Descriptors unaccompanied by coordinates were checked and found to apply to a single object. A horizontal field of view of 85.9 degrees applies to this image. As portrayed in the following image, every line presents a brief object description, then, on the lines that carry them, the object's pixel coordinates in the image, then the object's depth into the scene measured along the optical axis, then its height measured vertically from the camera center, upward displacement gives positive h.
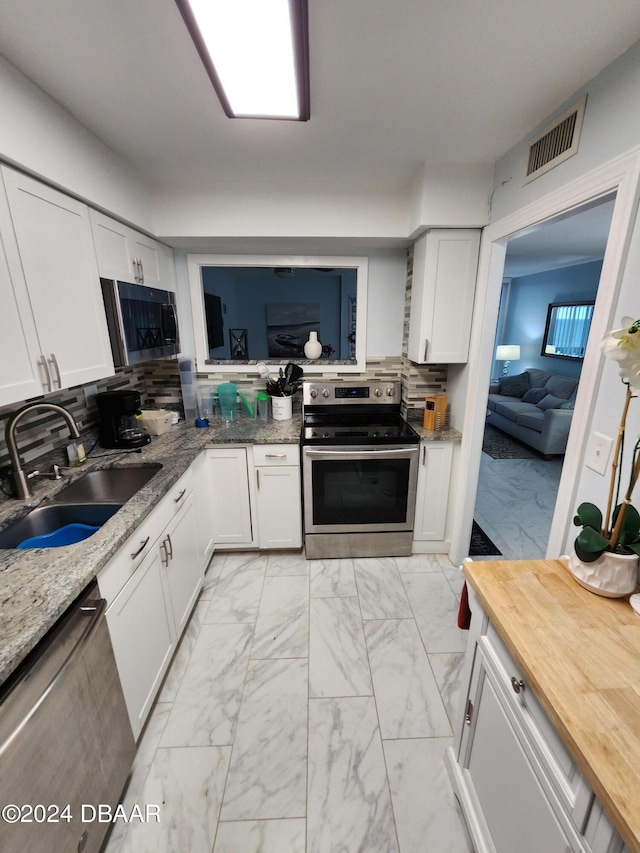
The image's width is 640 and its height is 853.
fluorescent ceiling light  0.88 +0.80
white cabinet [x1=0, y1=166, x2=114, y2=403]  1.20 +0.16
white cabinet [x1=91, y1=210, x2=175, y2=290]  1.68 +0.43
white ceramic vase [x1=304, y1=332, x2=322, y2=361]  2.74 -0.14
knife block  2.35 -0.53
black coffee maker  1.95 -0.48
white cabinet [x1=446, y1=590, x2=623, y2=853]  0.67 -1.01
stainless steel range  2.22 -1.02
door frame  1.10 +0.08
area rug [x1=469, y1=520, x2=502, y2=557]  2.48 -1.54
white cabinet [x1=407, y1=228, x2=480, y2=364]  2.06 +0.23
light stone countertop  0.82 -0.68
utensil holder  2.59 -0.56
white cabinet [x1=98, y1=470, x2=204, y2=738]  1.22 -1.08
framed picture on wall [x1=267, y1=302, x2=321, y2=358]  4.56 +0.12
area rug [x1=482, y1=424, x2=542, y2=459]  4.36 -1.51
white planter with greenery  0.89 -0.56
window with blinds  4.93 +0.02
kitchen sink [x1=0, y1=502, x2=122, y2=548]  1.36 -0.75
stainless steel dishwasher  0.77 -1.03
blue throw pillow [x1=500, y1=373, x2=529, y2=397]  5.46 -0.85
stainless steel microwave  1.72 +0.06
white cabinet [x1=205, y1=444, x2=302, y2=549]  2.25 -1.08
